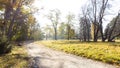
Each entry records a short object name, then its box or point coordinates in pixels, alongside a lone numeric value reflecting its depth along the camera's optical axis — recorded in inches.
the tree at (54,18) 1416.2
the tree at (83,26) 1098.4
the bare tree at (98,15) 756.7
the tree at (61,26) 1389.8
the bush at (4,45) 324.7
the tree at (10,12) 333.3
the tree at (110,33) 766.1
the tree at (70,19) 1357.6
